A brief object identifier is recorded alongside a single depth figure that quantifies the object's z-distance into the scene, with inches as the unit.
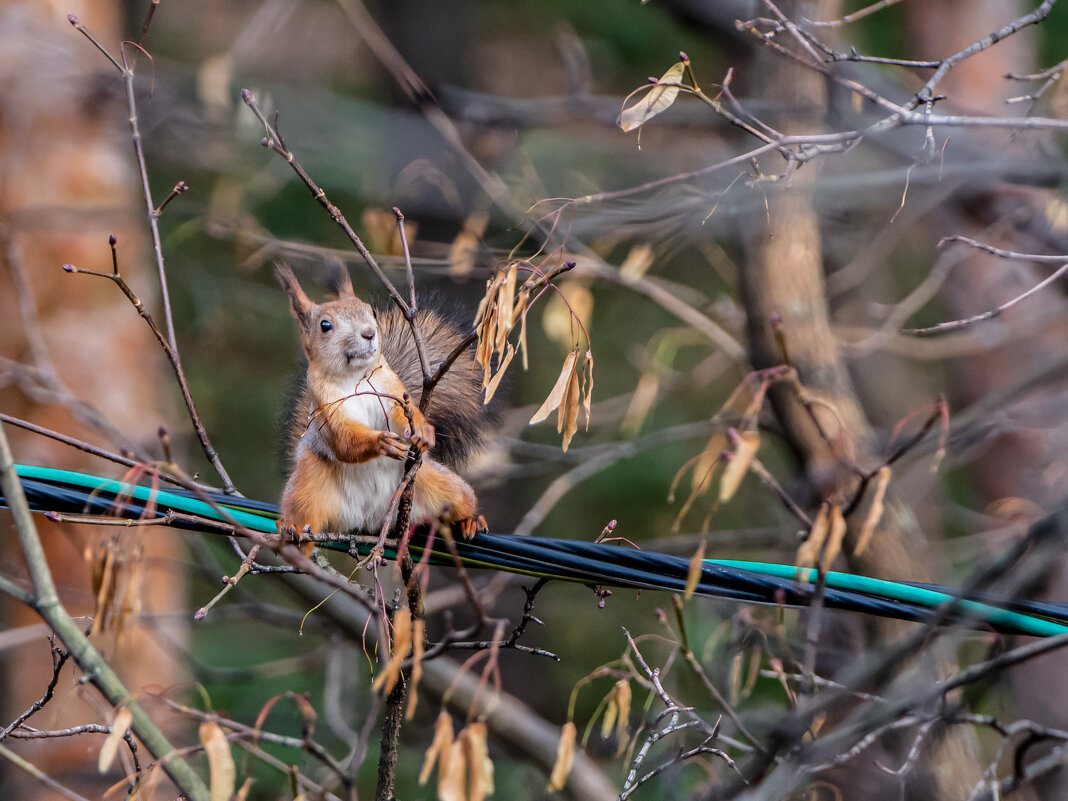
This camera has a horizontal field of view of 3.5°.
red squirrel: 381.4
